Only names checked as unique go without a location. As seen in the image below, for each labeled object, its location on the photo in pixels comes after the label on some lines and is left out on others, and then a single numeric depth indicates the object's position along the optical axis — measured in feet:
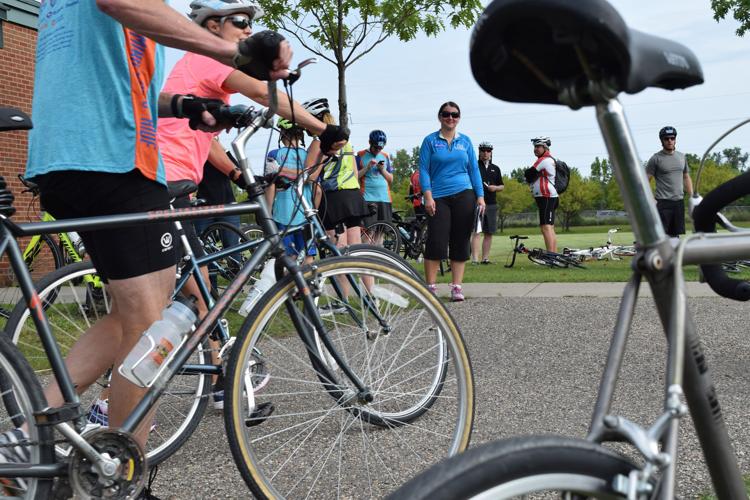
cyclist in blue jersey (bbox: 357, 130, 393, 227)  34.06
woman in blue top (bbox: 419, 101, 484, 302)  24.21
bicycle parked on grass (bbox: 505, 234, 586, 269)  38.91
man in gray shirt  33.09
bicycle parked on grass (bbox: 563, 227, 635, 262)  40.62
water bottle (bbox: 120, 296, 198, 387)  7.12
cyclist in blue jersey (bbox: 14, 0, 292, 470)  6.86
